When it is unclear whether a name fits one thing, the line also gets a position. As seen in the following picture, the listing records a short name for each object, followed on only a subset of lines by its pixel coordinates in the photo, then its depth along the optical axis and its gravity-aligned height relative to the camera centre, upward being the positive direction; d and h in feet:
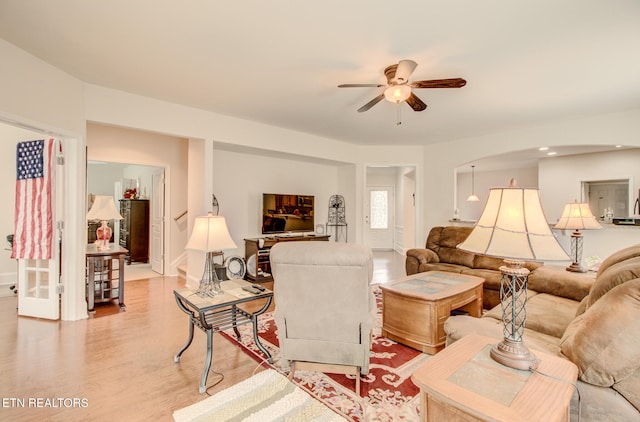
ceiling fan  8.27 +3.88
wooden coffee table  8.59 -2.86
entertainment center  16.35 -2.49
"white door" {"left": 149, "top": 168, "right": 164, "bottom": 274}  18.39 -0.59
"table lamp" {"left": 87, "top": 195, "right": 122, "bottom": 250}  13.32 -0.12
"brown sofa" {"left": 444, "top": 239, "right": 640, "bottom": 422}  3.94 -1.92
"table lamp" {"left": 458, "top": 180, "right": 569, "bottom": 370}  4.16 -0.39
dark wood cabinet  20.88 -1.24
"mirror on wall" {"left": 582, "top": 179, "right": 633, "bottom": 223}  20.68 +1.25
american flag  10.80 +0.41
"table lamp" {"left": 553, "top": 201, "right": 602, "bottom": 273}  10.84 -0.26
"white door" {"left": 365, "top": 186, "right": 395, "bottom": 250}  29.91 -0.15
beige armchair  6.30 -2.00
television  18.02 +0.00
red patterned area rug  6.15 -4.07
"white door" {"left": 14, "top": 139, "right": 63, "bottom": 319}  10.81 -0.59
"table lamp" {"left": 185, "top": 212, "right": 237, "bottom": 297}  7.76 -0.76
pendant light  30.83 +3.04
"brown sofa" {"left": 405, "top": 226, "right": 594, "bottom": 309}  9.08 -2.17
